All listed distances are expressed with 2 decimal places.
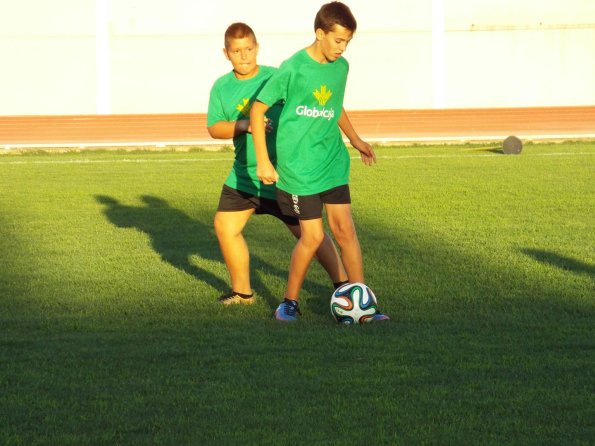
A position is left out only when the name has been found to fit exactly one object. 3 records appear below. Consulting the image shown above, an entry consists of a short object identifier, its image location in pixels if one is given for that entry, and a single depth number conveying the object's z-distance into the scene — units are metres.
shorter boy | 14.79
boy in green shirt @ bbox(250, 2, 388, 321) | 13.38
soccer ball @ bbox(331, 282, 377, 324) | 13.64
